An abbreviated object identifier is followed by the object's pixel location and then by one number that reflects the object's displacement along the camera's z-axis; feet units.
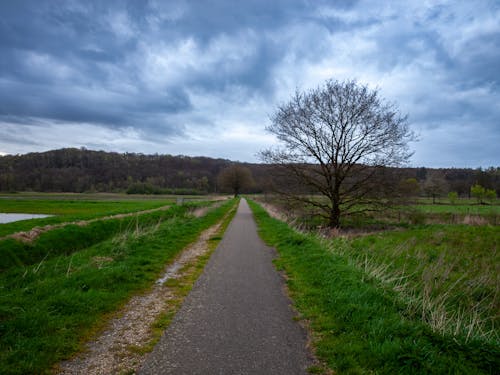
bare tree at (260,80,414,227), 58.49
